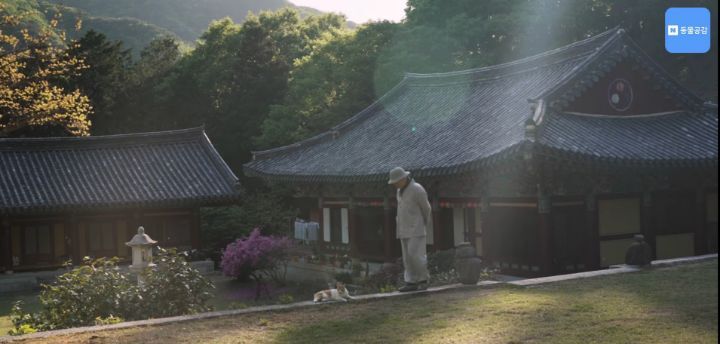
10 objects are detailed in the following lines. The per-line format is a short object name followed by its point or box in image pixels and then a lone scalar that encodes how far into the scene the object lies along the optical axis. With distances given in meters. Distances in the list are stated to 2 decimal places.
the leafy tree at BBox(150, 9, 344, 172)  45.78
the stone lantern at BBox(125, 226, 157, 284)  17.78
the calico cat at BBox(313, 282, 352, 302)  11.23
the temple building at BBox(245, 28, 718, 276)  17.69
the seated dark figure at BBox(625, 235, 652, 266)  13.32
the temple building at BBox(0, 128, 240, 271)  25.64
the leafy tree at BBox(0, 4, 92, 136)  21.09
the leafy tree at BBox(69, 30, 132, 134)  42.56
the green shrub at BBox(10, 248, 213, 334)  10.92
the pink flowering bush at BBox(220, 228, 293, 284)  21.86
